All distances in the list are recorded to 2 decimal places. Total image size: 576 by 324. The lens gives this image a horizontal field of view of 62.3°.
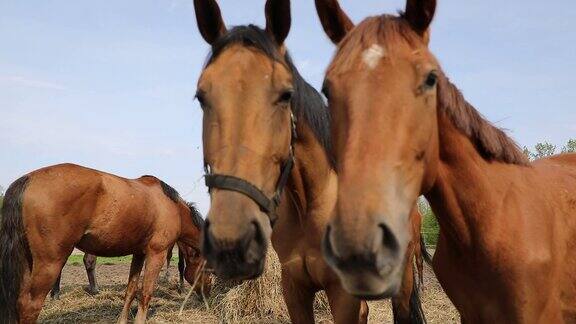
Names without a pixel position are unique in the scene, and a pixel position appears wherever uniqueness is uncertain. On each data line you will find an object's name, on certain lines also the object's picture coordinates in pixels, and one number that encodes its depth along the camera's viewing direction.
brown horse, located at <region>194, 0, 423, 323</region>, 2.30
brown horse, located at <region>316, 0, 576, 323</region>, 1.69
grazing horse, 6.24
